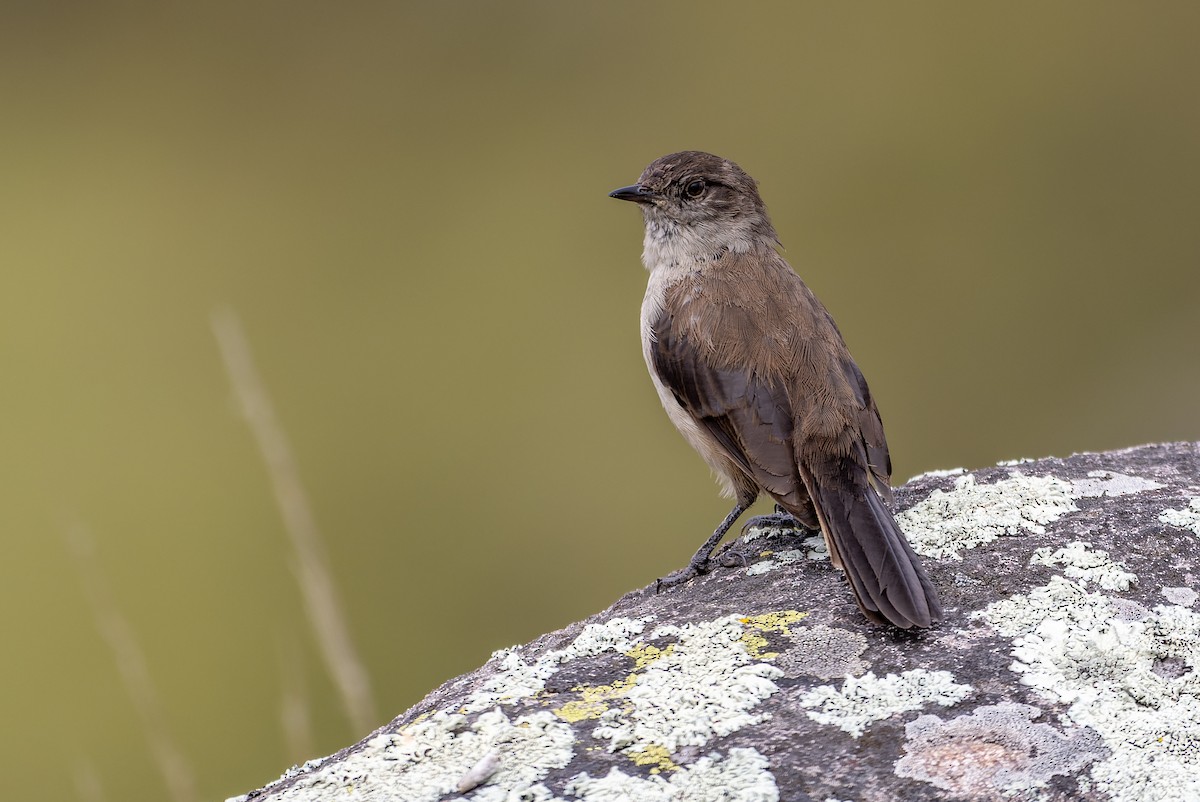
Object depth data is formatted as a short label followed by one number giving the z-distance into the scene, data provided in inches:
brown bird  255.3
